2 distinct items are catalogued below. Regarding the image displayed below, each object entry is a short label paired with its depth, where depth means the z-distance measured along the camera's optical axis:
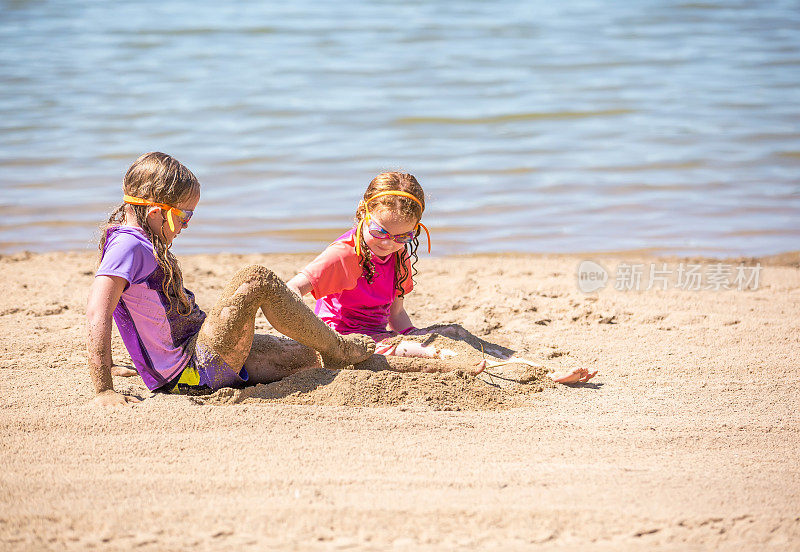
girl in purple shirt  6.45
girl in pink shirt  7.64
